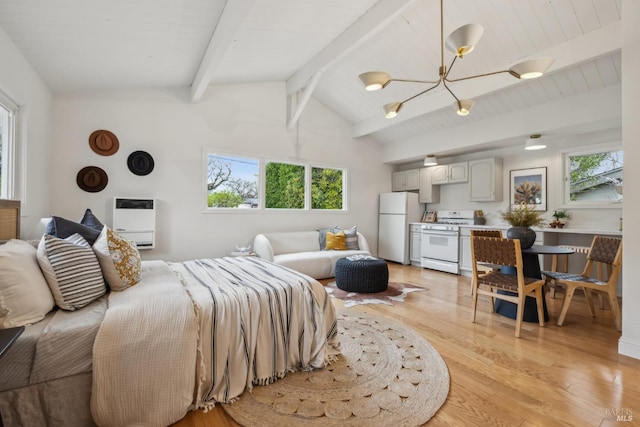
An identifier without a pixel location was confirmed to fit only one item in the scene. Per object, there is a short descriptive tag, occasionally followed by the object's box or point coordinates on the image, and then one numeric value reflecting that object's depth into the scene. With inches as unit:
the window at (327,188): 222.1
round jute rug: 59.0
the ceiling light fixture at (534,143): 158.1
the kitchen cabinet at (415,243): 222.5
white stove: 195.5
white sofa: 172.6
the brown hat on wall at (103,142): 142.1
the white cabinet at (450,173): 209.3
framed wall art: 179.5
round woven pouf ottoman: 148.0
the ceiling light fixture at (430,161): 215.9
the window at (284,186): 201.6
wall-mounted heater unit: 144.4
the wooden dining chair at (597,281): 102.7
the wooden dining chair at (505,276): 100.5
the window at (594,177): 153.9
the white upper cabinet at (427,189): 228.2
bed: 50.2
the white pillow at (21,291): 50.6
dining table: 112.2
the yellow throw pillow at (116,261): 69.7
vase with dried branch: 117.6
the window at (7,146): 94.7
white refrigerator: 227.5
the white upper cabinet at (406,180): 238.8
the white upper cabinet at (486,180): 194.2
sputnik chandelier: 75.7
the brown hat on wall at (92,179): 139.6
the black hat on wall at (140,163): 150.6
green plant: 168.9
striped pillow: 59.6
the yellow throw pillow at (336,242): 198.5
